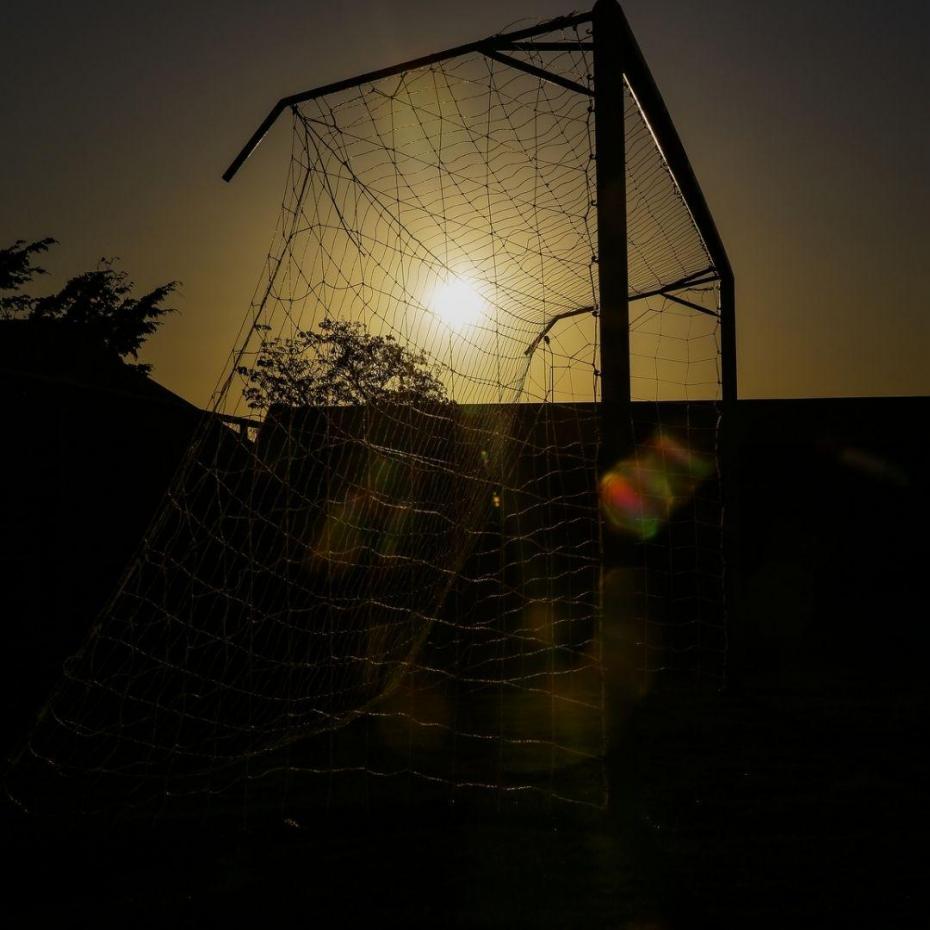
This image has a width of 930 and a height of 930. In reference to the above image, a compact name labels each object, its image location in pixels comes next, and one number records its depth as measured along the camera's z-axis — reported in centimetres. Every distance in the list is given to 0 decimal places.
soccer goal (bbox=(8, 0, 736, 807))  370
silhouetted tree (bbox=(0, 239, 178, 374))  2267
